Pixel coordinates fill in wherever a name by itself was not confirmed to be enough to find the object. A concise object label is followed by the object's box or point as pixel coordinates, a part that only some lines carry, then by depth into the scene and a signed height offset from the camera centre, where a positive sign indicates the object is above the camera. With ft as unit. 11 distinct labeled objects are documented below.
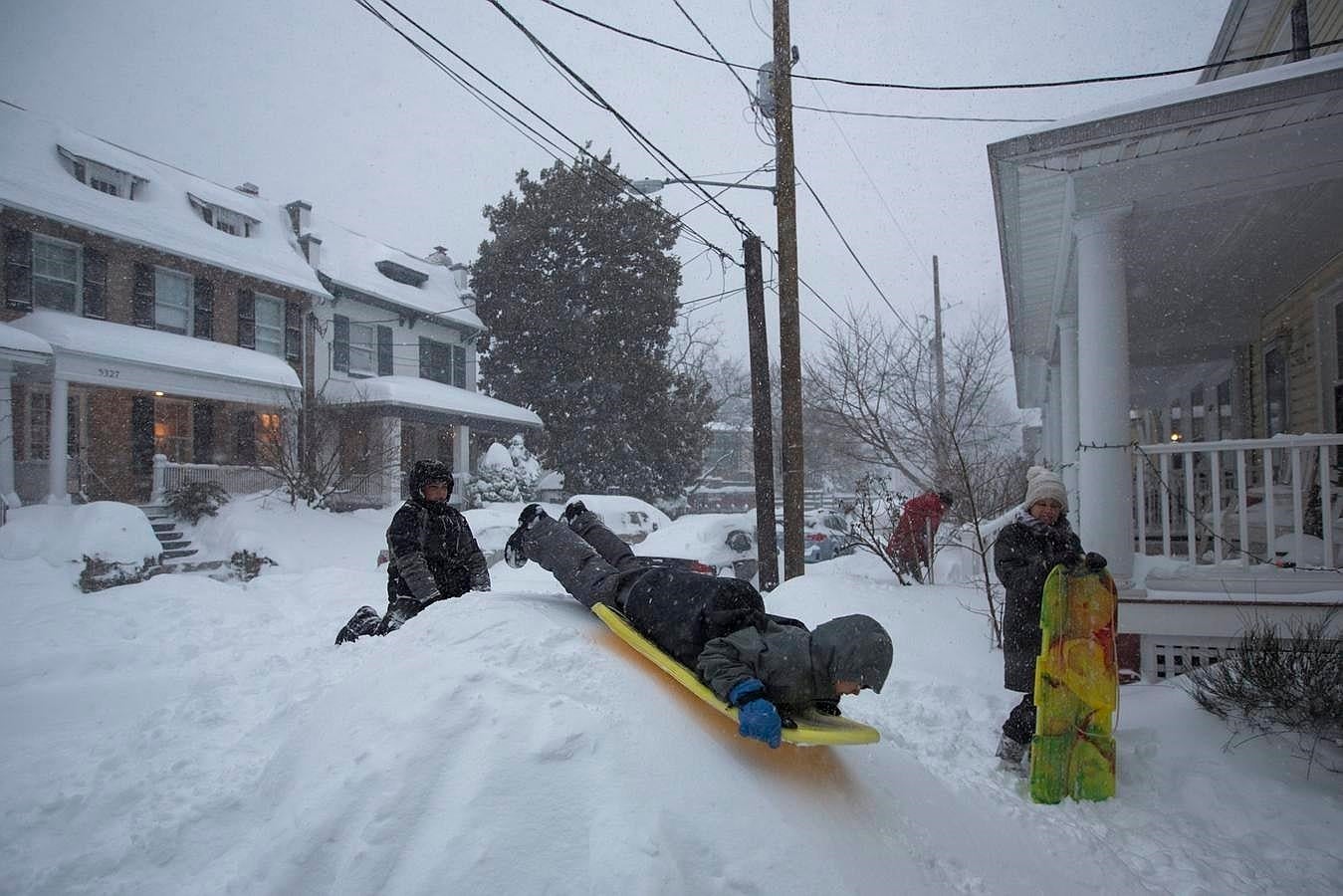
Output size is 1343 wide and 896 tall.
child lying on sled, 7.47 -2.14
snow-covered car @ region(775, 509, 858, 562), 42.75 -4.87
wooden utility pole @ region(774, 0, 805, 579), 25.98 +6.08
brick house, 40.14 +10.29
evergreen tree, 77.87 +14.76
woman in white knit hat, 12.05 -2.06
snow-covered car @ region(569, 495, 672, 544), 47.78 -3.79
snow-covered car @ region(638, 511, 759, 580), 36.27 -4.31
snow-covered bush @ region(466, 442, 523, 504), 61.16 -1.51
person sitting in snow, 13.41 -1.92
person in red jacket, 23.70 -2.50
